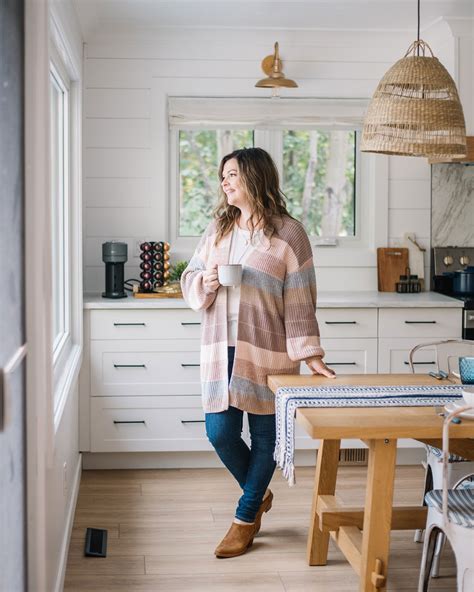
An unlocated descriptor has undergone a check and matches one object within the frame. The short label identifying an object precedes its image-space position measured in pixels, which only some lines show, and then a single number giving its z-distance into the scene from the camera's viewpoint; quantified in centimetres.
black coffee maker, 489
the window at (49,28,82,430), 401
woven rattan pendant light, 297
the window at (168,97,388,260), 527
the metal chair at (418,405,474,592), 255
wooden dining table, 259
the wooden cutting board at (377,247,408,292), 536
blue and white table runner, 284
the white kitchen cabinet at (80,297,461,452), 471
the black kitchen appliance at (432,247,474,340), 534
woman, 338
